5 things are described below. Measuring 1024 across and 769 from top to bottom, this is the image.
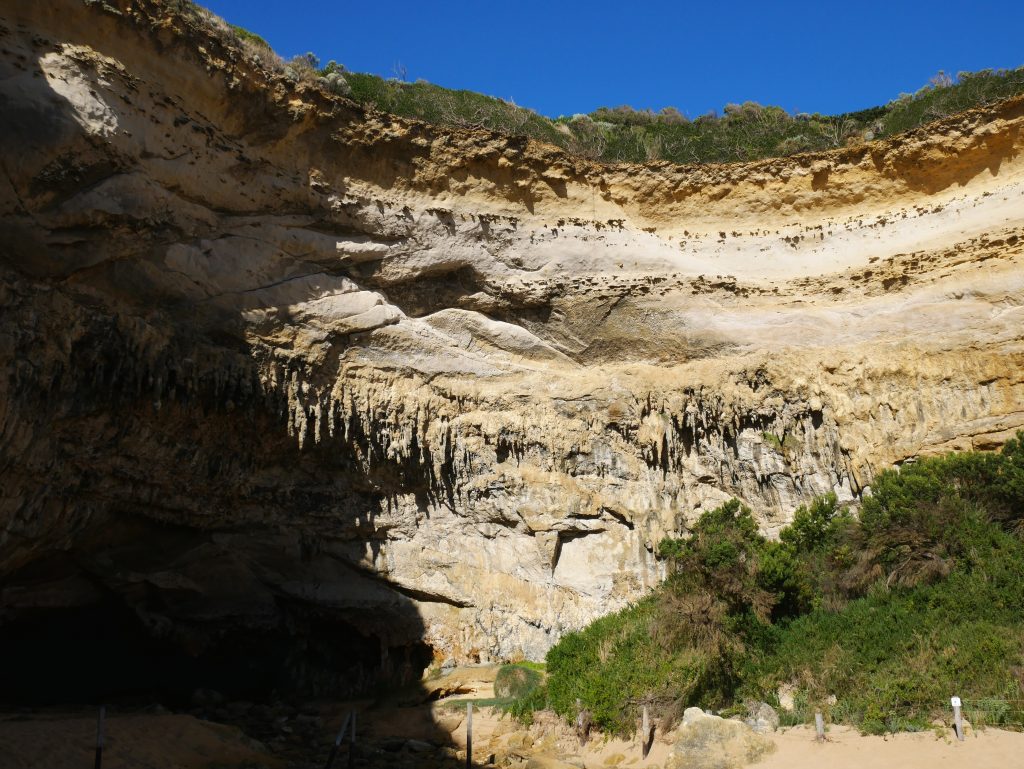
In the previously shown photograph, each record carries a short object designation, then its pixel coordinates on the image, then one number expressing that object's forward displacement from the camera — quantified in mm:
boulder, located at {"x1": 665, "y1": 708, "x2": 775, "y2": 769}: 10836
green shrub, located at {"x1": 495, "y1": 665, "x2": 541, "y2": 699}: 14047
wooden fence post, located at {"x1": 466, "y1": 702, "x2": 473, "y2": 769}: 10698
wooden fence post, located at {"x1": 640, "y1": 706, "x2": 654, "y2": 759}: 11573
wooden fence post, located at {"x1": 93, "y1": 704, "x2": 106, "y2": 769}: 9664
